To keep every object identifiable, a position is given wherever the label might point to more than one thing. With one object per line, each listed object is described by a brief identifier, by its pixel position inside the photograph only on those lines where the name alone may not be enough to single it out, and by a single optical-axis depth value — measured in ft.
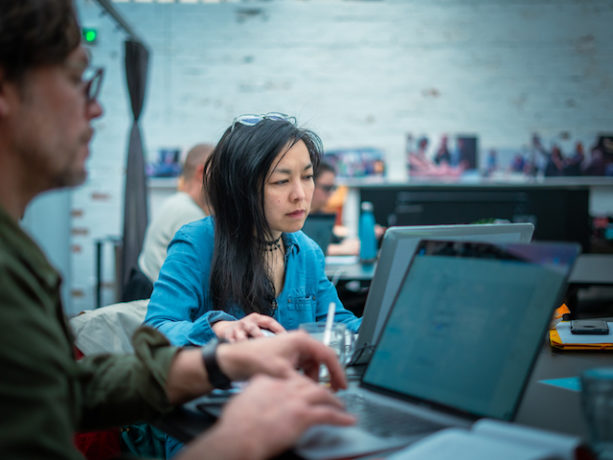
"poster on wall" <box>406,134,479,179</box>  19.75
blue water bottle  11.44
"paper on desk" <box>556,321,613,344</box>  4.46
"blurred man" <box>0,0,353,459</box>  2.00
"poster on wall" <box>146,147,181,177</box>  19.98
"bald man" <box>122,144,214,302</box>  10.34
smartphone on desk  4.62
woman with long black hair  4.97
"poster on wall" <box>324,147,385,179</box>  19.89
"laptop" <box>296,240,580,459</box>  2.61
